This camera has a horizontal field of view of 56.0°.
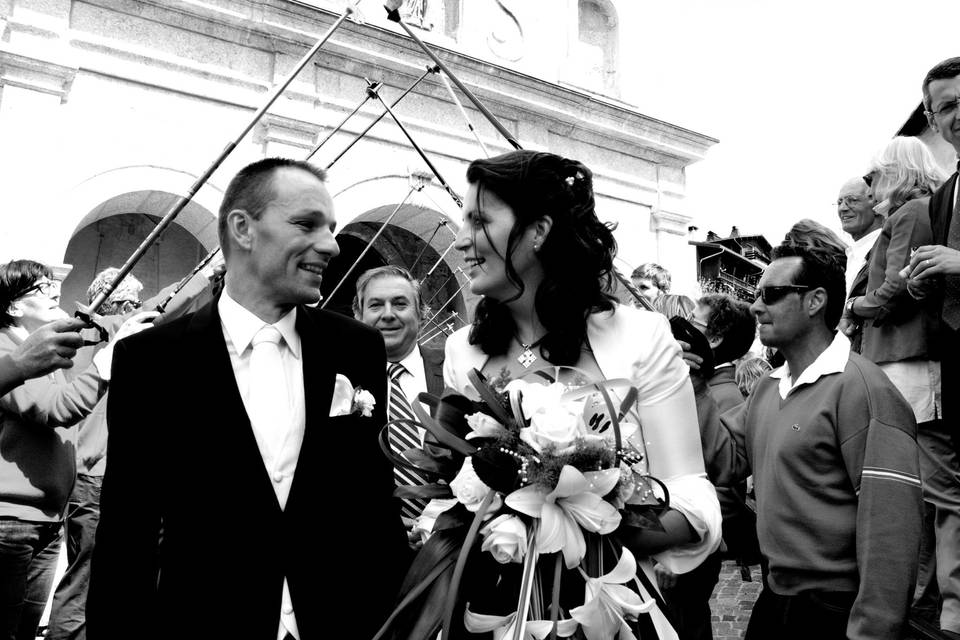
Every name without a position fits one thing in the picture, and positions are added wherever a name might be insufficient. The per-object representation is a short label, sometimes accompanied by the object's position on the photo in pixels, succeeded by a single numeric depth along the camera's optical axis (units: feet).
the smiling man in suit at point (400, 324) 15.88
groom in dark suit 8.42
